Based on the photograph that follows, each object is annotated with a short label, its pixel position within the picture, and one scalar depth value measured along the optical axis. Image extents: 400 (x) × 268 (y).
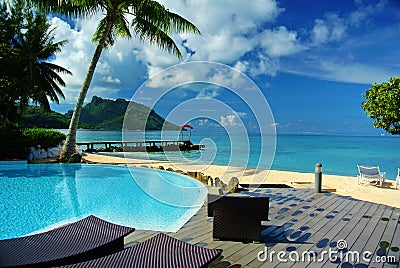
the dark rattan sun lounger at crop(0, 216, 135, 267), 2.30
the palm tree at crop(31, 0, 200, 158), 11.23
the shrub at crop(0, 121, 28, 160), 12.52
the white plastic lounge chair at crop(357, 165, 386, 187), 9.12
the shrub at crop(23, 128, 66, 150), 13.77
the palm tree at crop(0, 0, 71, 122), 16.41
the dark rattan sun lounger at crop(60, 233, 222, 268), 2.20
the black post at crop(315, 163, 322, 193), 6.50
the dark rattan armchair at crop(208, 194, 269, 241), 3.34
